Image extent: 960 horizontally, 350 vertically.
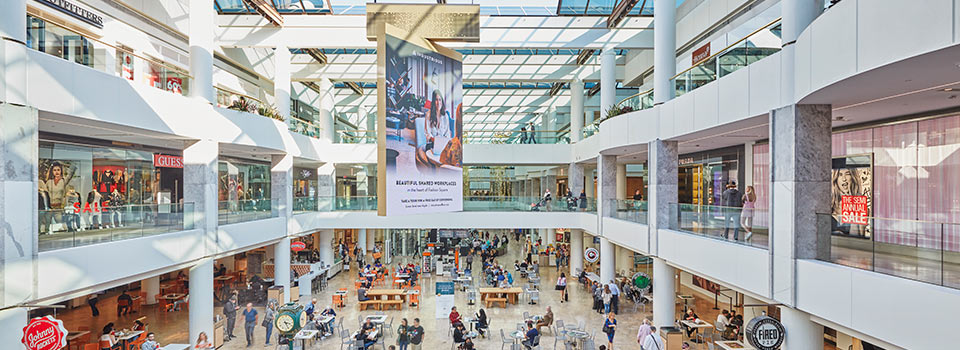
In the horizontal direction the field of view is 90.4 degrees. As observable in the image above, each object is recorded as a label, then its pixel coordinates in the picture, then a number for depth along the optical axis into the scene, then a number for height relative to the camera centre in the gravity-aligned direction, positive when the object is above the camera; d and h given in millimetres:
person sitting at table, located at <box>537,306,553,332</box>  14234 -4342
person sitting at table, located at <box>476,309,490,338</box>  13953 -4348
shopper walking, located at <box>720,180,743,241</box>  9631 -695
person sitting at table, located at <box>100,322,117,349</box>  11734 -3972
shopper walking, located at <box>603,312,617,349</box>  12984 -4122
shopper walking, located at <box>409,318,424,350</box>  12375 -4169
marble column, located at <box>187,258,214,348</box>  13547 -3596
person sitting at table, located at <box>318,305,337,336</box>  14250 -4500
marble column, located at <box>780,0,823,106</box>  7652 +2382
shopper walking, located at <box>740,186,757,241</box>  9211 -844
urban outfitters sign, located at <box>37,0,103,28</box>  11680 +4207
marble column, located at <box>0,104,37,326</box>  7855 -583
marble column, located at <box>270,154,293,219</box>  19094 -170
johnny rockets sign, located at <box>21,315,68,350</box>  7535 -2535
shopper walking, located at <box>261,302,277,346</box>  13742 -4150
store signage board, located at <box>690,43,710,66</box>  14533 +3881
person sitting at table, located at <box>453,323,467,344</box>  12340 -4144
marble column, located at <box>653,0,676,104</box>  13367 +3570
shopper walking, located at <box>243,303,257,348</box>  13586 -4088
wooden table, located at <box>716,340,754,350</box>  11232 -4038
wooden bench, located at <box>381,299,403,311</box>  17453 -4738
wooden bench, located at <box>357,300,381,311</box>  17547 -4793
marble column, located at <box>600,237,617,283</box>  19125 -3396
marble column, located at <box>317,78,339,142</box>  24219 +3461
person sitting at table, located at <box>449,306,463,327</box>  12920 -3980
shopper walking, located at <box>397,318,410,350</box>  12430 -4183
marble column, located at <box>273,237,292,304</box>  19188 -3549
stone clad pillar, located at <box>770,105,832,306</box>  7559 -55
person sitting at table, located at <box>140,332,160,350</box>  10891 -3885
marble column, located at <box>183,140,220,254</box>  13656 -208
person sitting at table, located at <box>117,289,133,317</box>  16234 -4336
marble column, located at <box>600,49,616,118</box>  19422 +4066
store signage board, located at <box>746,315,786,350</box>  7770 -2579
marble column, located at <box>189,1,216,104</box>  13664 +3612
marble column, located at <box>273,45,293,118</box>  19438 +3909
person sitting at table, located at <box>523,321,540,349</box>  12180 -4181
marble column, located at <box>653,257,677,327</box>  13781 -3426
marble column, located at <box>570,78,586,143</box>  23812 +3407
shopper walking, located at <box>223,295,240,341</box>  14477 -4192
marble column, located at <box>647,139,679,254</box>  13422 -181
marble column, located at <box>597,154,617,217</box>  18336 -209
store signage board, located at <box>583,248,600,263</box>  19175 -3205
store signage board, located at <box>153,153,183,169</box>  17688 +561
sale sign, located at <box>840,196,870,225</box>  10805 -713
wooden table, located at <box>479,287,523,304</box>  17969 -4450
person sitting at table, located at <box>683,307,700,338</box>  13919 -4178
